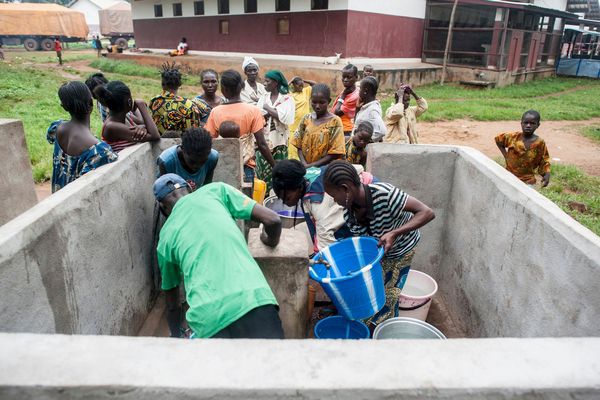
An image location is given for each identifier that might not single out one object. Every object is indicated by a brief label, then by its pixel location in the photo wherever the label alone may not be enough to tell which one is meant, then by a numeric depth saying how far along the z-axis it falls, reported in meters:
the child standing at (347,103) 5.43
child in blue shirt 2.93
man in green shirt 1.95
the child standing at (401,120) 5.15
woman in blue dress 3.12
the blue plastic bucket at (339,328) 3.17
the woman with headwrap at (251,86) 5.58
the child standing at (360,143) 4.46
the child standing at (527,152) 4.91
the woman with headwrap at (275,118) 5.01
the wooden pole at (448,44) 16.55
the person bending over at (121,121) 3.50
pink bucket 3.45
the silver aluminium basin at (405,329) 3.07
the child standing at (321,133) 4.20
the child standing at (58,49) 21.83
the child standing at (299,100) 5.89
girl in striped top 2.66
